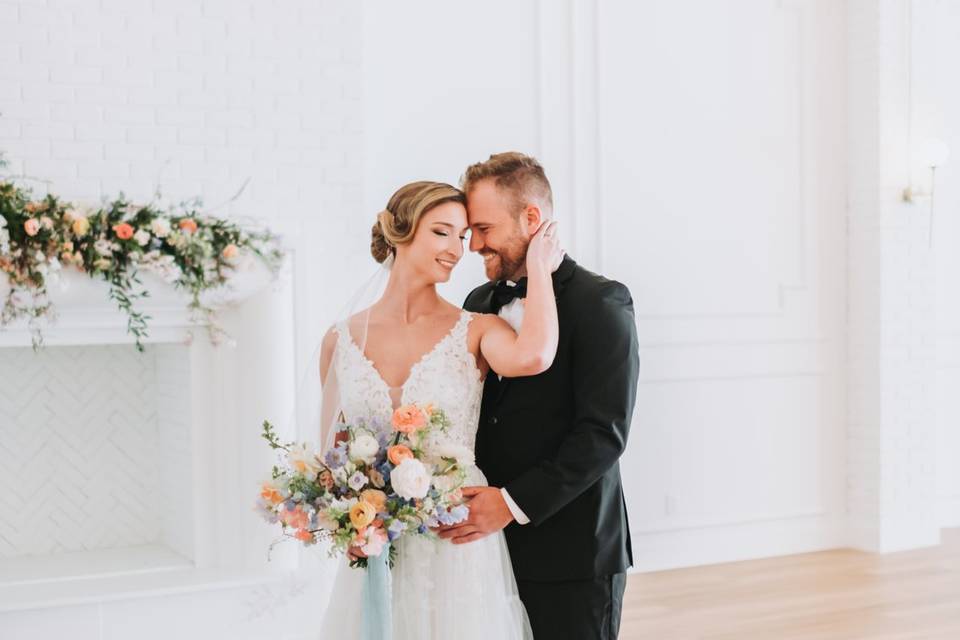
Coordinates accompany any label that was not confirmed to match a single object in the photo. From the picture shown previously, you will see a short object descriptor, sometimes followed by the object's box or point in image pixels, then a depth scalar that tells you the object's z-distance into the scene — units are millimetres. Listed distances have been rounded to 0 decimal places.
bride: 2445
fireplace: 4473
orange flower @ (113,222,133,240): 4246
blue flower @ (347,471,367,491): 2223
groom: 2533
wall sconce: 6070
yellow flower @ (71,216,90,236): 4188
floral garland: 4160
